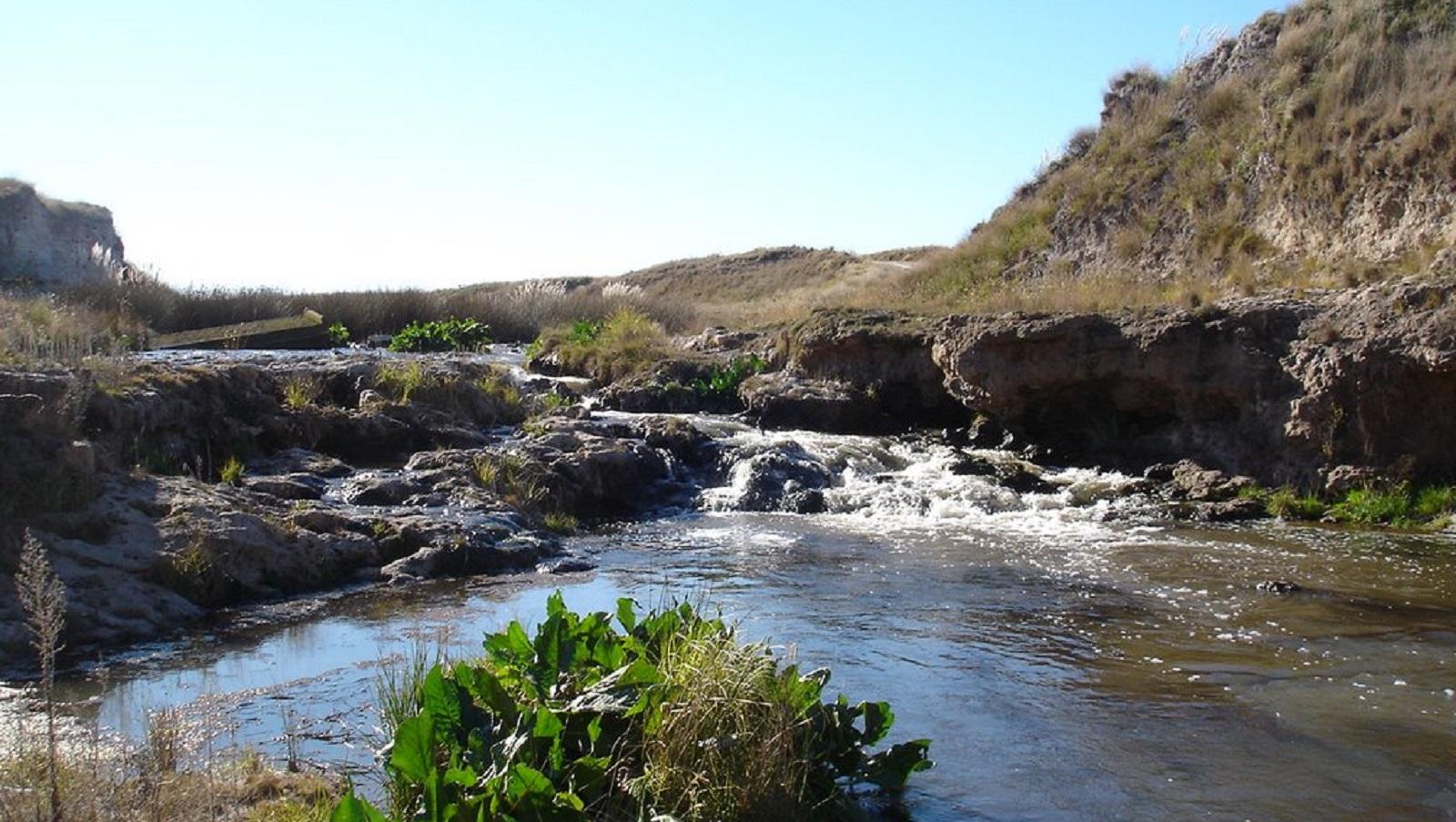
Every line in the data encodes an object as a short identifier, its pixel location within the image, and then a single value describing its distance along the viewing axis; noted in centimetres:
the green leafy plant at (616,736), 387
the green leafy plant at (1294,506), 1288
